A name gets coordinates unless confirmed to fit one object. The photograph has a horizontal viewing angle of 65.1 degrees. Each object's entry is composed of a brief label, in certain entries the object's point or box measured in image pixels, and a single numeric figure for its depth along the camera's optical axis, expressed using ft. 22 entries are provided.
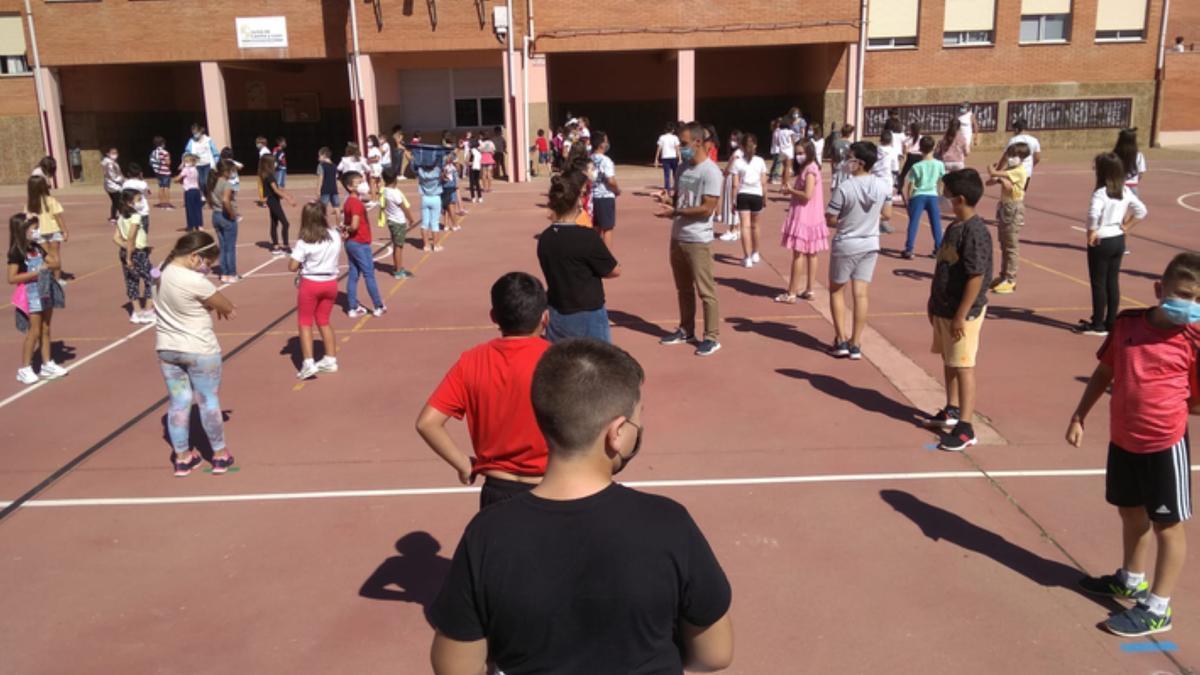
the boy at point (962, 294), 20.66
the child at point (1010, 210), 36.17
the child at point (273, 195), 47.83
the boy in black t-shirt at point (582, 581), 7.00
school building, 92.73
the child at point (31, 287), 28.17
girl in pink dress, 34.99
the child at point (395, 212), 41.70
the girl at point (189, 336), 20.66
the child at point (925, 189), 43.24
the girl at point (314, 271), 27.96
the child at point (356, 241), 34.45
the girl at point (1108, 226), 29.68
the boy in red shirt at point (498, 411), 12.27
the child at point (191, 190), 56.29
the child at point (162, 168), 76.59
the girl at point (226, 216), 42.60
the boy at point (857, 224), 27.55
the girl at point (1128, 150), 32.78
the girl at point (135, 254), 35.58
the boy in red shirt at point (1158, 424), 13.82
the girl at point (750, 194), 43.27
